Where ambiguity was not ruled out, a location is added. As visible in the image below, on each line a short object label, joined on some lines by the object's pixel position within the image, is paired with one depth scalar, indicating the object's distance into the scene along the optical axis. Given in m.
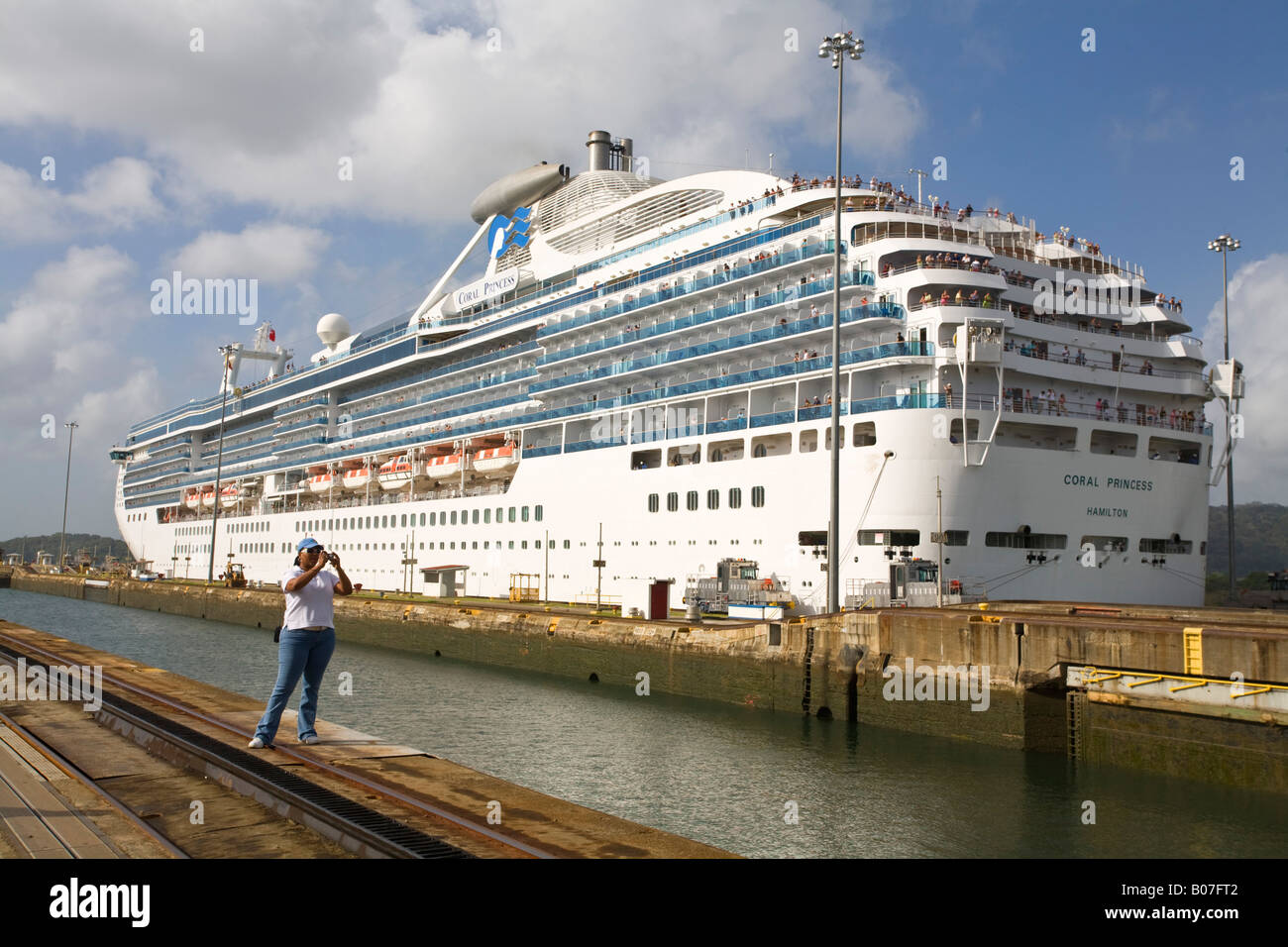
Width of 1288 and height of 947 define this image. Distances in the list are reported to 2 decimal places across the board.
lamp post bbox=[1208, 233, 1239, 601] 40.25
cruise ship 30.25
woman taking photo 10.12
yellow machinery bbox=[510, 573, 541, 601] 43.41
